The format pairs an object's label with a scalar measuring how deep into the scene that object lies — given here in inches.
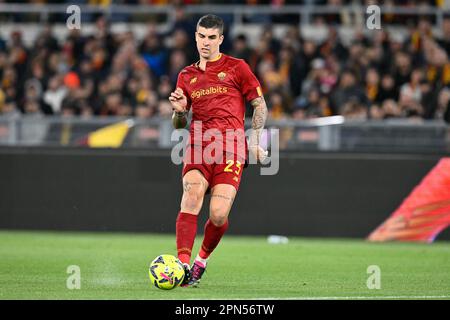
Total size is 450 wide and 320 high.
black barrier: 676.1
